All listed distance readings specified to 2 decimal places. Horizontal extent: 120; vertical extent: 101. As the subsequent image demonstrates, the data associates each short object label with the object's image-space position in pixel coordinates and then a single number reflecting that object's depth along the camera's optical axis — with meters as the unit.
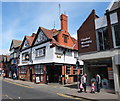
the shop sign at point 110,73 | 12.14
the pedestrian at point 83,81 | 12.78
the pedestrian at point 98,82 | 12.45
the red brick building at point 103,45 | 11.83
